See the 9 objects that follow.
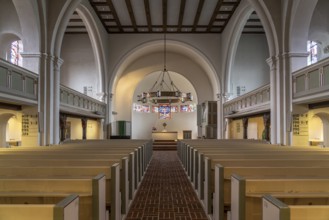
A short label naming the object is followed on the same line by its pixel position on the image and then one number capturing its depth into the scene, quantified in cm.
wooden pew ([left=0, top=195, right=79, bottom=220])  228
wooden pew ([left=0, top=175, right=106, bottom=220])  357
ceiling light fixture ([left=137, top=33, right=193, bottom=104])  2003
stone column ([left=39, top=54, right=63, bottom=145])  1247
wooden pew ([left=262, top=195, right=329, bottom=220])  226
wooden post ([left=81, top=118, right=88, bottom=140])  1966
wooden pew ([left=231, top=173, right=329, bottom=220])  350
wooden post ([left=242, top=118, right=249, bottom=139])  1978
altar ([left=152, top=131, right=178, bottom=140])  2772
